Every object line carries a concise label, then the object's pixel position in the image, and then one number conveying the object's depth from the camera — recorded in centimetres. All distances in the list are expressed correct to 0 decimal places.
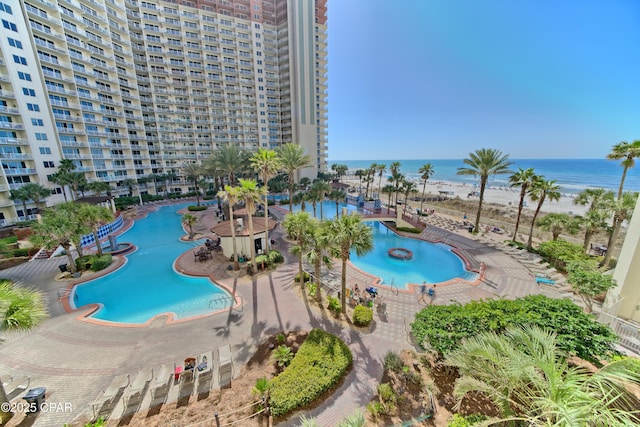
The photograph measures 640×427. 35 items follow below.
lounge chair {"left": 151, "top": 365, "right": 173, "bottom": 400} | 932
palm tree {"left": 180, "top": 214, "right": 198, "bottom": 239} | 2944
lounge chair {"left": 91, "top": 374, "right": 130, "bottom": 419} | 878
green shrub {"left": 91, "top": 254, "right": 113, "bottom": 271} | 2117
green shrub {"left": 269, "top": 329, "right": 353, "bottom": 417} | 881
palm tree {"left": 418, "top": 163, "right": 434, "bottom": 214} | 4453
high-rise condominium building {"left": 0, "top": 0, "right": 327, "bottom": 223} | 3731
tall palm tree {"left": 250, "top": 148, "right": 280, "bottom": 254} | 2070
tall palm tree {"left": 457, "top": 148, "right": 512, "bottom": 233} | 2873
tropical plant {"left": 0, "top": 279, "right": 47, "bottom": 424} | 750
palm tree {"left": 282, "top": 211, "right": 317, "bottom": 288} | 1552
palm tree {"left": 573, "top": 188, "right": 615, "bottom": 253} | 2127
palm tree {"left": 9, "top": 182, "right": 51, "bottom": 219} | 3341
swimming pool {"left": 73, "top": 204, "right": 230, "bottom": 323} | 1605
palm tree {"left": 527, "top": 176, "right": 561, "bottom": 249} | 2488
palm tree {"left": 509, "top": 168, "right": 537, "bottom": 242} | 2584
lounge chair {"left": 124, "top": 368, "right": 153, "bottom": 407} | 909
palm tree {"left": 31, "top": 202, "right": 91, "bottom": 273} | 1843
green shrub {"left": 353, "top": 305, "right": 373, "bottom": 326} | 1388
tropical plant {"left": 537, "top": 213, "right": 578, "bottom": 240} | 2442
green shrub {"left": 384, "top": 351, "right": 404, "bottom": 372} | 1067
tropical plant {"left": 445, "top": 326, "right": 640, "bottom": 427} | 435
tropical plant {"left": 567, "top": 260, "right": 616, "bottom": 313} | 1294
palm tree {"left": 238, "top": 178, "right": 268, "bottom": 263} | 1877
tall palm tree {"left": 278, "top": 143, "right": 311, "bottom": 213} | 2883
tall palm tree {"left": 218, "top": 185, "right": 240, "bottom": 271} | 1905
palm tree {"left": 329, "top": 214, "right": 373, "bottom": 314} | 1287
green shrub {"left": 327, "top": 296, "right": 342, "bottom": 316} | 1512
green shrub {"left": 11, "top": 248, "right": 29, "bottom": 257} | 2316
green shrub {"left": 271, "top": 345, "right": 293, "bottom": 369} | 1069
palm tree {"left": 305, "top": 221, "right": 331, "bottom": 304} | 1374
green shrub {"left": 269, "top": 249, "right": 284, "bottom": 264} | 2204
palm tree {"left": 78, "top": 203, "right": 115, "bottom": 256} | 2142
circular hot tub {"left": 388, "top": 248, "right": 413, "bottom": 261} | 2598
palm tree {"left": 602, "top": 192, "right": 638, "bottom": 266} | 1964
